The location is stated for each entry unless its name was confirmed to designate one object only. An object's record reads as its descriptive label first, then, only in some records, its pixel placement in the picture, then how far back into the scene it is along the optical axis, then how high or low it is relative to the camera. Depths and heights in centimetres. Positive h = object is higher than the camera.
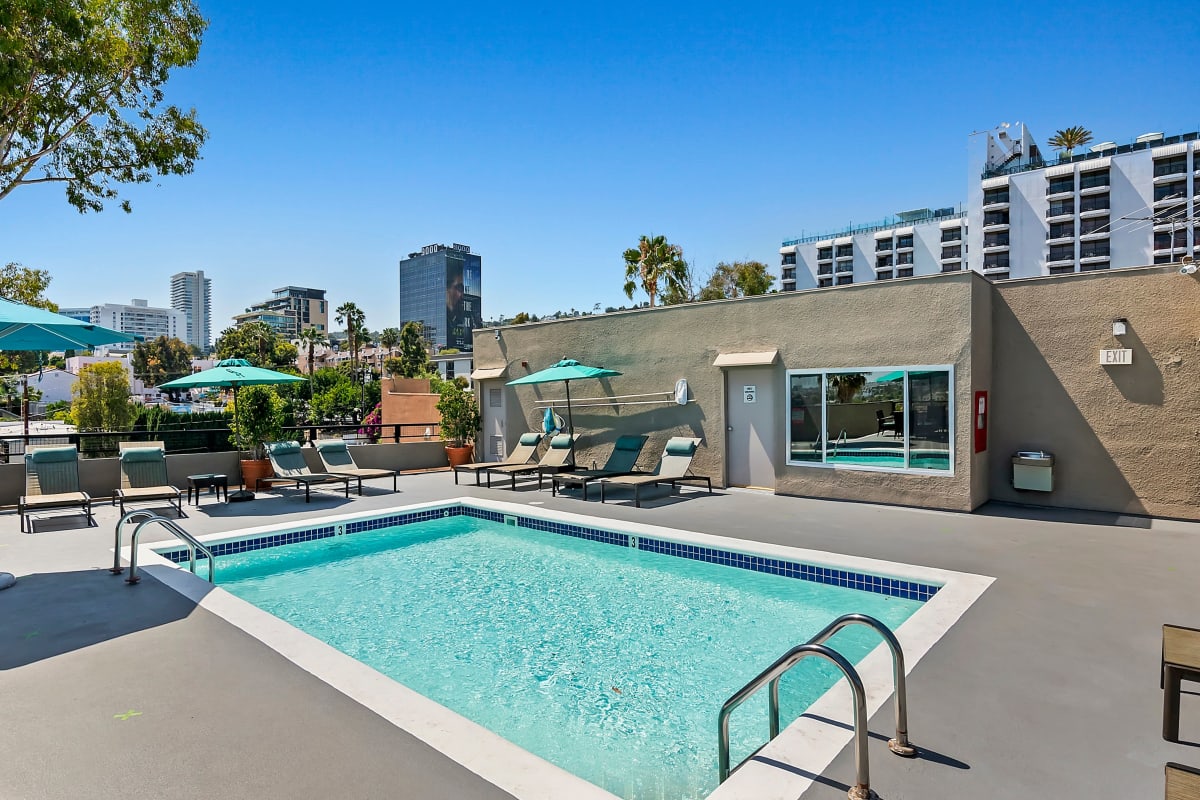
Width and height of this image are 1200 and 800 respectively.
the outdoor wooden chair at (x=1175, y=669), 257 -115
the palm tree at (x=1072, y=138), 6009 +2511
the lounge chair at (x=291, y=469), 990 -115
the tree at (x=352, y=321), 5356 +708
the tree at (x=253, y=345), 5633 +541
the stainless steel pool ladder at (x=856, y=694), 231 -123
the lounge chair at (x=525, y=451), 1224 -104
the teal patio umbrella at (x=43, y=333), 507 +66
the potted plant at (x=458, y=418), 1400 -42
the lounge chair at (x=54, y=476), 821 -101
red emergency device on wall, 848 -36
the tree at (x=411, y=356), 5872 +432
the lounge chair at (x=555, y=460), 1132 -119
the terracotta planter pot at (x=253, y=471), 1074 -121
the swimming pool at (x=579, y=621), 373 -194
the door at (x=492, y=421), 1415 -50
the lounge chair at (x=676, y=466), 998 -115
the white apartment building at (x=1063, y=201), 5172 +1745
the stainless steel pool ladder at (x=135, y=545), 483 -123
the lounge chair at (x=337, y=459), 1090 -104
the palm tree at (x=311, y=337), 5084 +577
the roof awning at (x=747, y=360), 997 +62
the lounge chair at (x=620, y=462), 1082 -116
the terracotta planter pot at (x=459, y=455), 1398 -126
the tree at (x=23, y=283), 1906 +380
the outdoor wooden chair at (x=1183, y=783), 168 -108
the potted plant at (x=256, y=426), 1045 -42
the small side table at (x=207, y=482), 936 -122
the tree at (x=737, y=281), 3650 +719
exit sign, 791 +47
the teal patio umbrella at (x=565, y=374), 1106 +46
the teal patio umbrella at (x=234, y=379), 977 +37
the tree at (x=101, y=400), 2323 +12
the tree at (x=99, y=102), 855 +466
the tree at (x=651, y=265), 2772 +605
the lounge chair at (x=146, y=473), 888 -107
